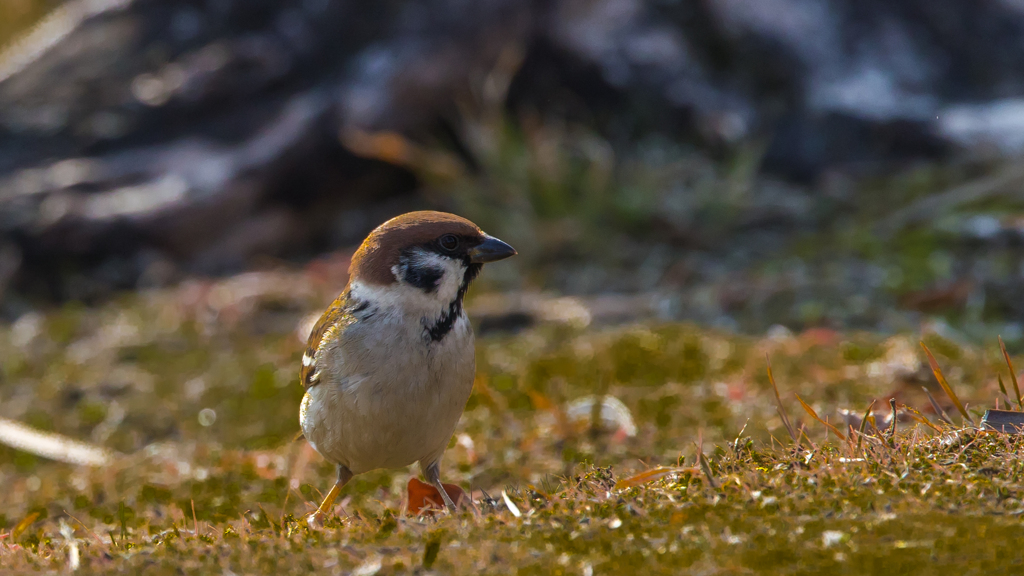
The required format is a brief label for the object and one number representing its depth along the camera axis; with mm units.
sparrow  6582
